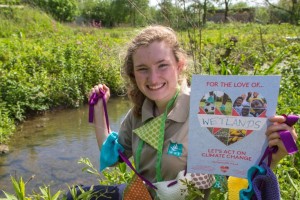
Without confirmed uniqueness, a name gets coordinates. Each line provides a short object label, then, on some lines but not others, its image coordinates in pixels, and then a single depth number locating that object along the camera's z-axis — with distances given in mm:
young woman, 1786
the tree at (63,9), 28281
